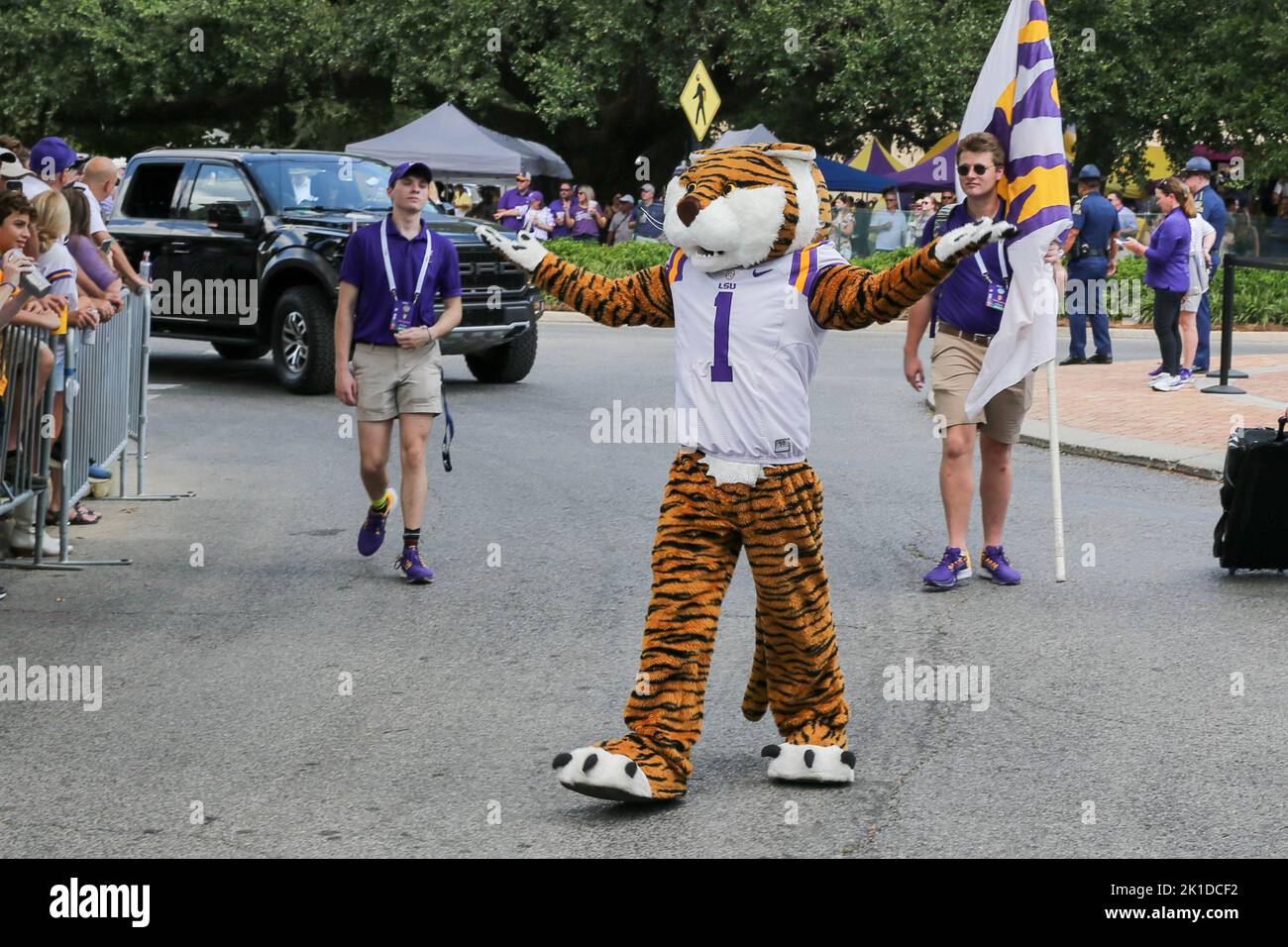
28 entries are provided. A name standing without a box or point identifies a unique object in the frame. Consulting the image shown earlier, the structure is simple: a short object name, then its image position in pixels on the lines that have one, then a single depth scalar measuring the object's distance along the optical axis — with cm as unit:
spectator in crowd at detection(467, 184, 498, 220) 3186
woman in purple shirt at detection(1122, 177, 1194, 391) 1634
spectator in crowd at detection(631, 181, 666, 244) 2980
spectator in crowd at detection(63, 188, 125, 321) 1003
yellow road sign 2303
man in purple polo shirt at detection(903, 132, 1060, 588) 808
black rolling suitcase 829
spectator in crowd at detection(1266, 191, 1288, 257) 1769
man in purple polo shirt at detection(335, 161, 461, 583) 841
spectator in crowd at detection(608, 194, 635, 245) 3042
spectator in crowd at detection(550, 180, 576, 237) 3056
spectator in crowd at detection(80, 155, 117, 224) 1278
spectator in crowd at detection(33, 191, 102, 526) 905
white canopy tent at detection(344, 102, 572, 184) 3067
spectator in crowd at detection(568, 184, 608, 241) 3008
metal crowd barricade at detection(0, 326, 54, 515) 816
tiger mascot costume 519
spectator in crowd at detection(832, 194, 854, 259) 2866
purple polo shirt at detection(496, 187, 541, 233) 2838
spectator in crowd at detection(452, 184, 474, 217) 3178
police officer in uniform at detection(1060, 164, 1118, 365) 1909
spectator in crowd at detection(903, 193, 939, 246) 2888
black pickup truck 1542
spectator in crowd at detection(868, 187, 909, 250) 2870
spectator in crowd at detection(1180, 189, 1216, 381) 1662
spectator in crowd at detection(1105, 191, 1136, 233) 2742
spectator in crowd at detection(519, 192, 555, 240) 2834
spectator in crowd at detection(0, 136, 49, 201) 1052
